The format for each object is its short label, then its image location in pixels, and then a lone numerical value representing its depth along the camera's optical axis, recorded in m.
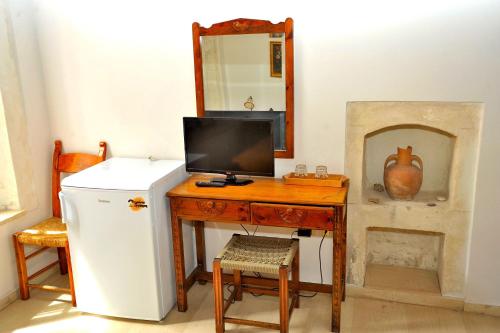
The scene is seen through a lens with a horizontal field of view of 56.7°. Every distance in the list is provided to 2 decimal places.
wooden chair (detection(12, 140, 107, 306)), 3.10
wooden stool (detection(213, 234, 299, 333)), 2.61
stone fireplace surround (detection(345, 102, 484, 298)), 2.76
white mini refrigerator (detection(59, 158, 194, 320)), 2.77
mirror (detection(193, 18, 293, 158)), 2.92
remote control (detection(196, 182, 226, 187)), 2.91
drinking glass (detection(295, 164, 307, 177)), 2.94
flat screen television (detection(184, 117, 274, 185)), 2.84
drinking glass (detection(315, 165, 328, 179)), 2.90
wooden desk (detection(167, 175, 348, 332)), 2.59
